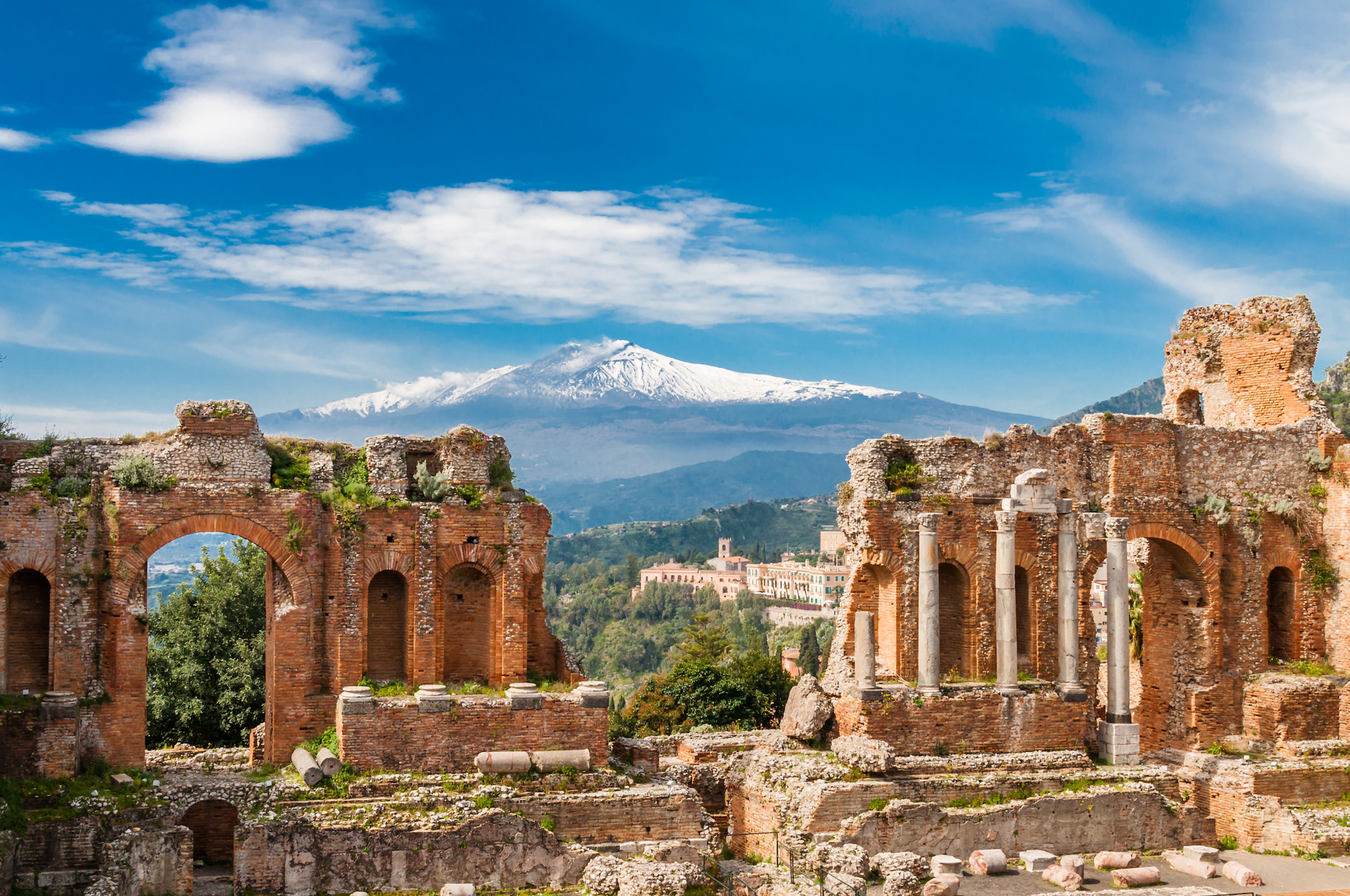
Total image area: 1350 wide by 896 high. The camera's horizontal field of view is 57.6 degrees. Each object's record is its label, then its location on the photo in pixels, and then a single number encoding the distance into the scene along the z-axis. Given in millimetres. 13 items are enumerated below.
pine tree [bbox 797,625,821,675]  74875
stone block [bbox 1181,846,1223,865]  24750
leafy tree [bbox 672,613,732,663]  68375
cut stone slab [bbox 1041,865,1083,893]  22672
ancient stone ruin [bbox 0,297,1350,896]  21906
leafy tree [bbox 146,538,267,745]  32281
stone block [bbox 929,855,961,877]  23062
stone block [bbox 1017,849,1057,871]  23875
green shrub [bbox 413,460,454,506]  25766
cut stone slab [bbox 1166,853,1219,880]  23922
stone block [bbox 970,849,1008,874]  23578
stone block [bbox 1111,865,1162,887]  23094
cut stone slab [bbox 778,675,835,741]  26797
